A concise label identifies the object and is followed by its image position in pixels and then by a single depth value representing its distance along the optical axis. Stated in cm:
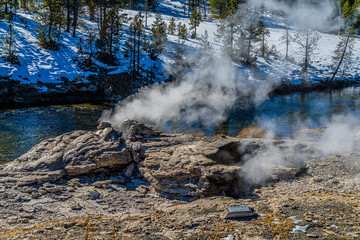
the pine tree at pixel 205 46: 4106
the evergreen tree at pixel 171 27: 4735
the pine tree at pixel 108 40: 3422
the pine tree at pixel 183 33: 4559
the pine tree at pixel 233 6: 3949
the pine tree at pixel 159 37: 3944
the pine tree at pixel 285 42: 4259
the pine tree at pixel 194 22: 4793
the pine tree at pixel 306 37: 3820
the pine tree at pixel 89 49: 3225
